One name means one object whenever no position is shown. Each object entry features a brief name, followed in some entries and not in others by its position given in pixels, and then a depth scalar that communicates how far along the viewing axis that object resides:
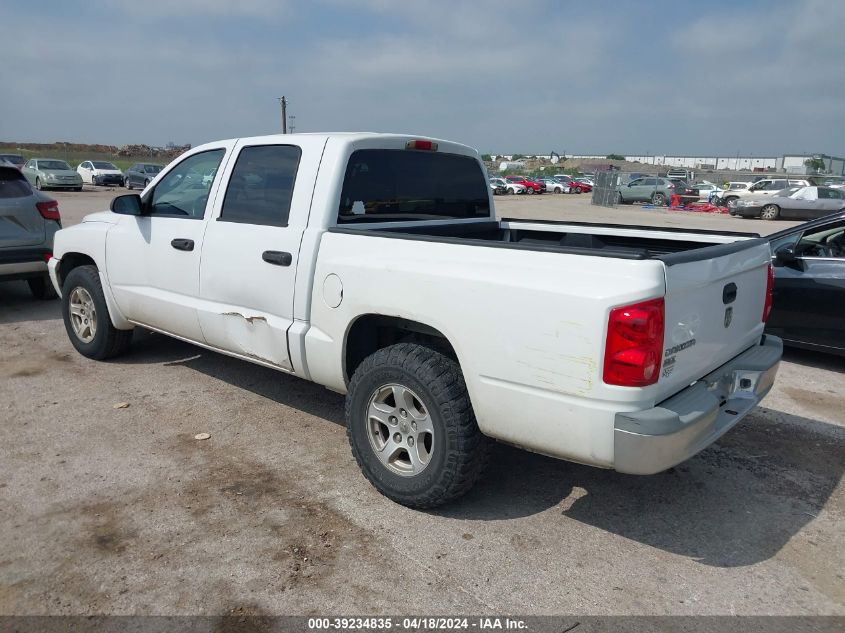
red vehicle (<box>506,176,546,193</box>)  49.80
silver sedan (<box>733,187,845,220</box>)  25.22
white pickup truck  2.72
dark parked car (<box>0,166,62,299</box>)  7.29
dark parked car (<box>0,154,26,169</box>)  36.77
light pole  34.69
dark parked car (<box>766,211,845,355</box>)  5.88
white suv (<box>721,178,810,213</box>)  28.67
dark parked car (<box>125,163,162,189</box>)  35.94
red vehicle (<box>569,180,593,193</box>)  53.84
